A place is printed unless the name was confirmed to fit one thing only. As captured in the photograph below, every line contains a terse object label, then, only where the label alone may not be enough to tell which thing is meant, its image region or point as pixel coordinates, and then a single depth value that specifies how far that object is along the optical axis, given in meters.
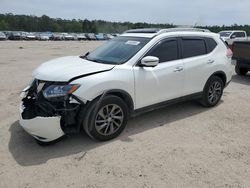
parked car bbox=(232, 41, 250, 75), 6.81
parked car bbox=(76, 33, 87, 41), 49.36
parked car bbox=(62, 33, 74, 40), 47.76
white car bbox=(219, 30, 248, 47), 14.92
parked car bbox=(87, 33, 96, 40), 52.16
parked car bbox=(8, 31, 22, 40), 39.65
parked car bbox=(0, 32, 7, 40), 36.48
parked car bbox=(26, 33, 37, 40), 42.47
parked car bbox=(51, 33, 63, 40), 47.20
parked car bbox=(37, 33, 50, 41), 44.00
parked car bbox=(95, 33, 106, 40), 52.76
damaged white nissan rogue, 2.85
